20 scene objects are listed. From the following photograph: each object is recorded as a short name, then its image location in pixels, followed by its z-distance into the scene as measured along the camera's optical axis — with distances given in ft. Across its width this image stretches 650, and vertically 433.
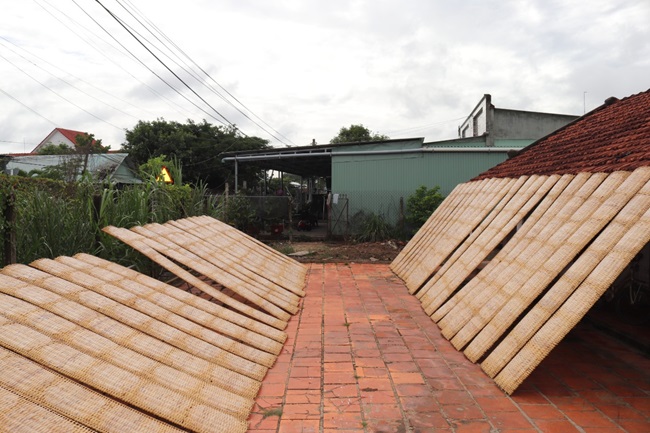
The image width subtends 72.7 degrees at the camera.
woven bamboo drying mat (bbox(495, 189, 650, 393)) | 9.57
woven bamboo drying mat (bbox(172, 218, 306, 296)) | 20.45
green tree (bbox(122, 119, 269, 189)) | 91.86
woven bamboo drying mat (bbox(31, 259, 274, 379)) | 11.12
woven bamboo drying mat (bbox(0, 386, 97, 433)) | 6.07
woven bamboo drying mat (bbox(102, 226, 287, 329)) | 15.28
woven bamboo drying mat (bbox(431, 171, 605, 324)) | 13.65
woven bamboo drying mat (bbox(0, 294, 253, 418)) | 8.63
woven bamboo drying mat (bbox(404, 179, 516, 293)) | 20.02
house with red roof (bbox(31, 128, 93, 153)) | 178.42
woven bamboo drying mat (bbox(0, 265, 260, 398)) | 9.56
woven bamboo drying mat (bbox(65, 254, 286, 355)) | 12.69
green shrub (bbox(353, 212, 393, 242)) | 42.98
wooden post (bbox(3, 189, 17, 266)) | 13.10
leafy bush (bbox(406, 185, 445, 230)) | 41.65
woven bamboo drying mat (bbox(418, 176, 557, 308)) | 16.20
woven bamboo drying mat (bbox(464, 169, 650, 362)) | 11.12
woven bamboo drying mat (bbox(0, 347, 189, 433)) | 6.39
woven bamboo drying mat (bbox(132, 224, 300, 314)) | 17.40
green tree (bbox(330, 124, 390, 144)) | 125.75
